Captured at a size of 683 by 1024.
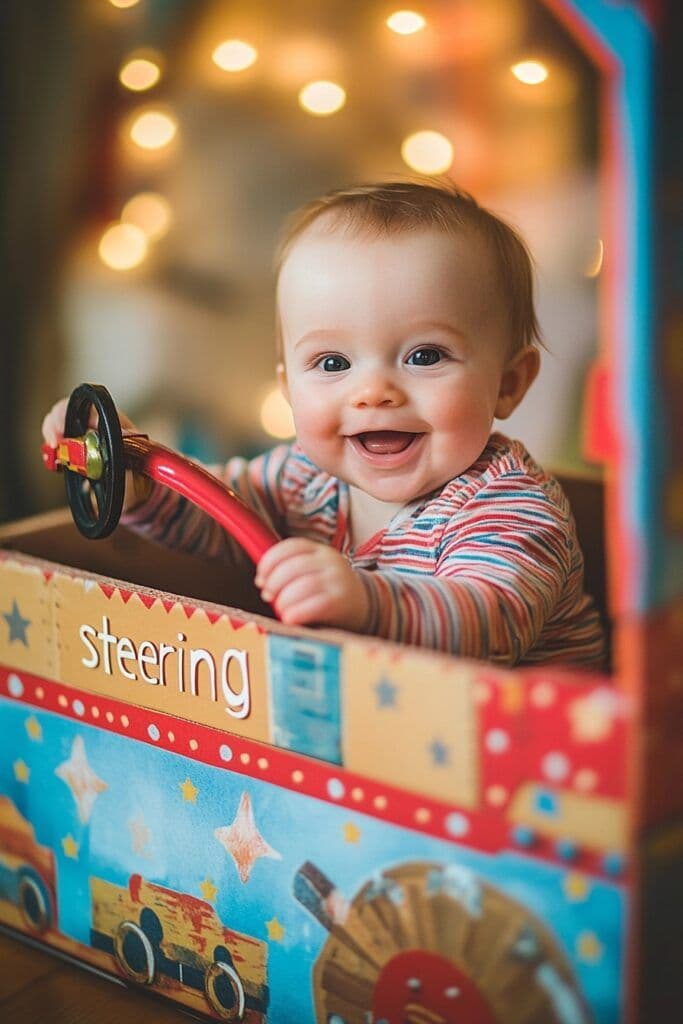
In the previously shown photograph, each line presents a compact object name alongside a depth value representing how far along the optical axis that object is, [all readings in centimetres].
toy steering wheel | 71
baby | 77
